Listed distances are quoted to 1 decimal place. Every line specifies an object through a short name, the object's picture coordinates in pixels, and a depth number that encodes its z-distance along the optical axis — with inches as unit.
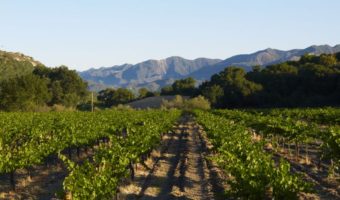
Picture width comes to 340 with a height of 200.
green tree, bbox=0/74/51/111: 3570.4
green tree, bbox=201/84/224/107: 4895.4
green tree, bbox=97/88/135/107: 6370.1
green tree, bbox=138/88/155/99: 6509.4
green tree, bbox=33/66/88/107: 4587.4
